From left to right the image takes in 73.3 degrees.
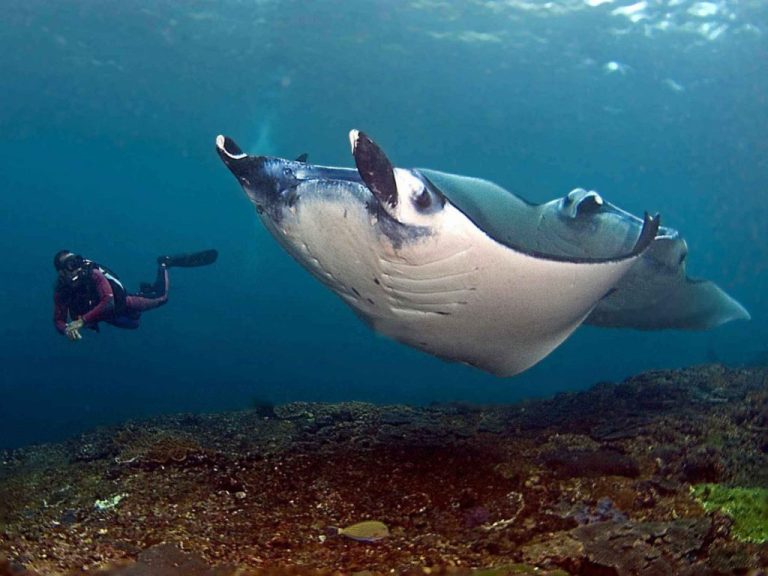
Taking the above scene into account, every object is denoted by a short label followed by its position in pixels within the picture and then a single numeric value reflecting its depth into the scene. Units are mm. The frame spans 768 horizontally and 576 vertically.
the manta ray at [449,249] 2221
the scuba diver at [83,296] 7148
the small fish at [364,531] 2039
